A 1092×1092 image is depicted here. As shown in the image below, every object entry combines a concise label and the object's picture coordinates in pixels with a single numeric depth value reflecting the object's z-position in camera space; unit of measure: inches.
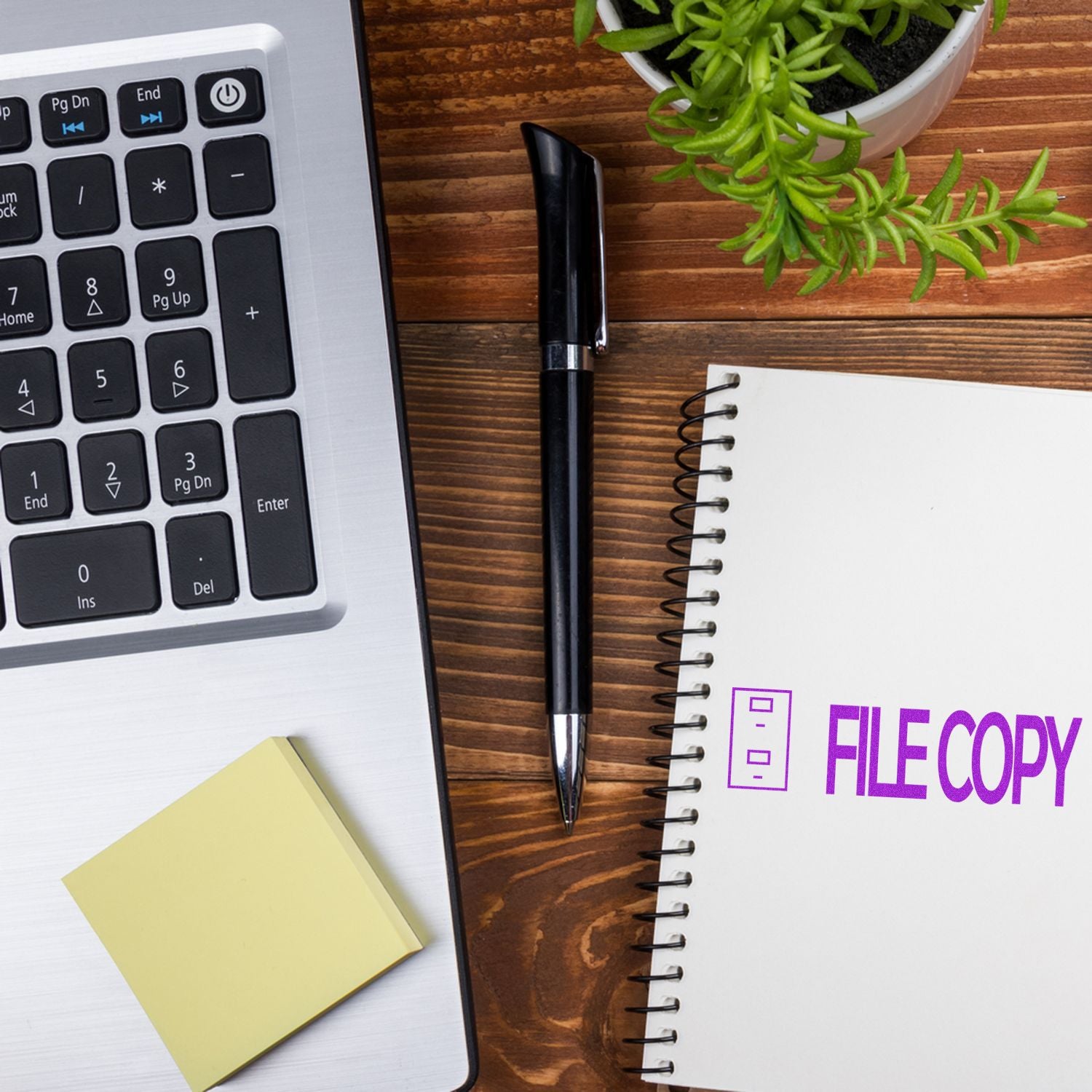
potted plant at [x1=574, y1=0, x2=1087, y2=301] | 12.5
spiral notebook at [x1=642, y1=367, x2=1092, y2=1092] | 17.6
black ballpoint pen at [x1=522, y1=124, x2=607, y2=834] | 18.0
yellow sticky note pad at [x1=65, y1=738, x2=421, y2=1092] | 15.5
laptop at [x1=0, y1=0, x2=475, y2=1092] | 15.7
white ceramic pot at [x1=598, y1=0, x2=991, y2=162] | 13.9
